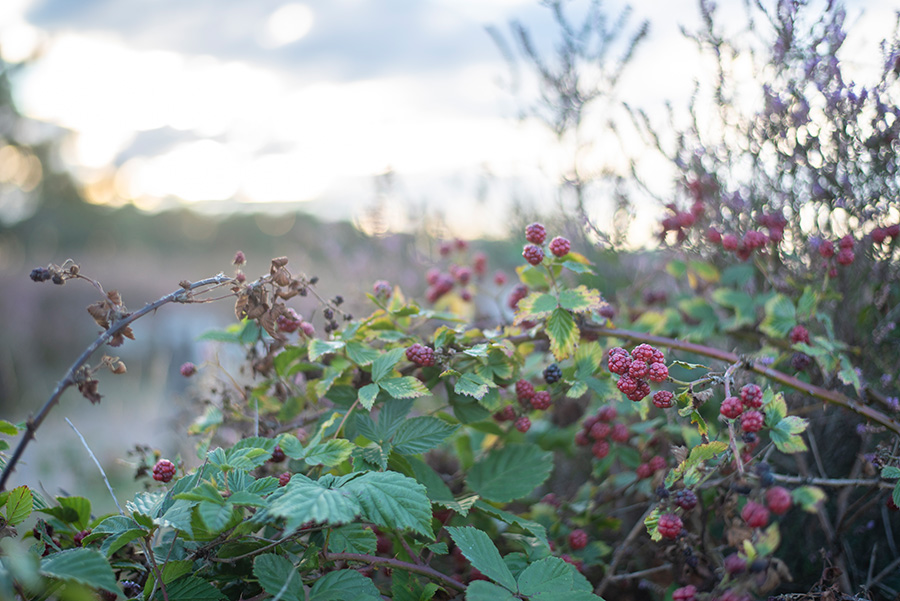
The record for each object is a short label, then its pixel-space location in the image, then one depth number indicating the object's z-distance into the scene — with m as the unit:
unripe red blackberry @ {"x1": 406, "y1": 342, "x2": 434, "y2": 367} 0.94
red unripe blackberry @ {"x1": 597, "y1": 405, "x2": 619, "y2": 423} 1.02
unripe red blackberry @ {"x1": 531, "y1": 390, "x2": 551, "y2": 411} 0.97
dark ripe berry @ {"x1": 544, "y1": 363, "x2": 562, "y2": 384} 0.96
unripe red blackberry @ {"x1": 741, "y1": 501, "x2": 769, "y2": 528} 0.81
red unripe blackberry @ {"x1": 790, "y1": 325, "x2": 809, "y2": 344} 0.99
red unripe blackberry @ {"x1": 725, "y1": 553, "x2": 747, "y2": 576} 0.81
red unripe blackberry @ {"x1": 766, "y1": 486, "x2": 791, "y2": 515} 0.81
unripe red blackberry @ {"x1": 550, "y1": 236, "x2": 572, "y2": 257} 0.96
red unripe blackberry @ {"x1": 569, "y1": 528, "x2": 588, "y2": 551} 0.99
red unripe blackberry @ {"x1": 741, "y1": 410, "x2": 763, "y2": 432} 0.86
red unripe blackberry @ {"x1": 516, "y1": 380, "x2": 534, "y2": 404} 0.98
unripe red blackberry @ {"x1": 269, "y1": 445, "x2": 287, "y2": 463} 0.95
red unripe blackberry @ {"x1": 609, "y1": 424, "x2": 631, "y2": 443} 1.02
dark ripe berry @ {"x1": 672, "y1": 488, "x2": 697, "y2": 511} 0.86
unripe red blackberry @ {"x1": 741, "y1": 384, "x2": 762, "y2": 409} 0.87
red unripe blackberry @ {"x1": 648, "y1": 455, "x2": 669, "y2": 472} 0.99
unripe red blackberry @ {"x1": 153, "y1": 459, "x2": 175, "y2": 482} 0.90
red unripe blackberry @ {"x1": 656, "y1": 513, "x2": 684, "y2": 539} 0.86
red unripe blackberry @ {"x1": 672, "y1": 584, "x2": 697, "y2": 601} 0.86
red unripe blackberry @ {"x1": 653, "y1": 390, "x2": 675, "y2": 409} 0.89
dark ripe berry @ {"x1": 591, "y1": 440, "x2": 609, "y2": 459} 1.03
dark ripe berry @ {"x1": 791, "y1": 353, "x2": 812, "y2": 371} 0.99
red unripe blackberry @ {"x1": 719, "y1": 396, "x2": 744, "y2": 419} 0.86
